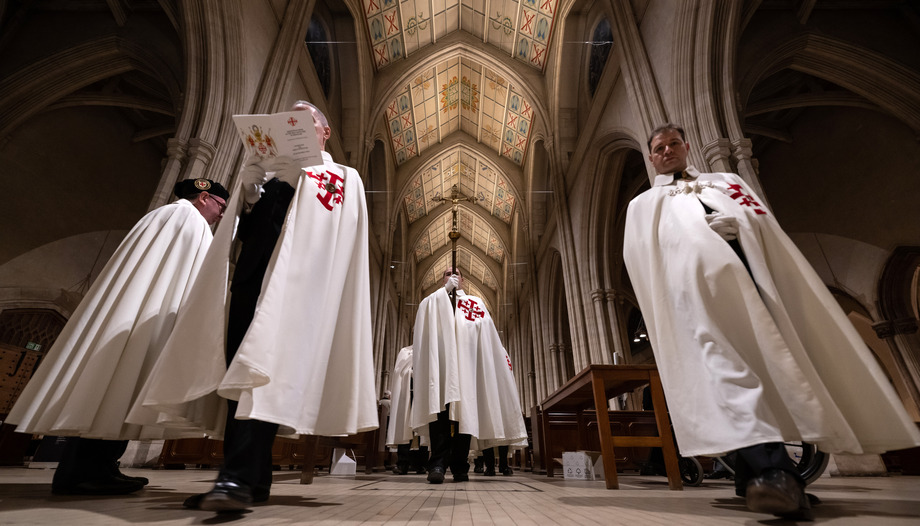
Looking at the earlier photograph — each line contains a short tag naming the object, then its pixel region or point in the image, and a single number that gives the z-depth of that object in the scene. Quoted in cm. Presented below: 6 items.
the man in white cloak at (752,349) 136
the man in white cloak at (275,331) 128
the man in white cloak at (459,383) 329
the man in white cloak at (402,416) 515
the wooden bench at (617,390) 264
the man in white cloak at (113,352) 172
